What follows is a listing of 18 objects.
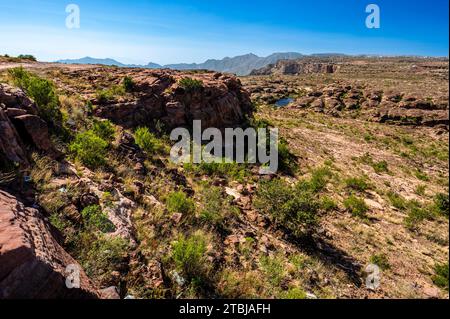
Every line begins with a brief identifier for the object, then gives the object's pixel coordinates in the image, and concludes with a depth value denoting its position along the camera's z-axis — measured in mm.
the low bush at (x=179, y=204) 7839
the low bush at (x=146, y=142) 12547
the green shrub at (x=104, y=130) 11188
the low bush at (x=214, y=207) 8133
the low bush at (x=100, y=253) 4525
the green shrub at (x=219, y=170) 12734
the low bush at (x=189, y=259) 5465
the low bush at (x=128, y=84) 17172
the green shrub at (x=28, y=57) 25977
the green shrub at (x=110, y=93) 15047
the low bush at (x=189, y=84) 18766
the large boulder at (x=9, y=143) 5503
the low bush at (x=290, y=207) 9367
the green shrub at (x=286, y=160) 16266
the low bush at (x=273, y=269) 6285
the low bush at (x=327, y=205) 12023
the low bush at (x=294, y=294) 5564
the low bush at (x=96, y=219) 5430
